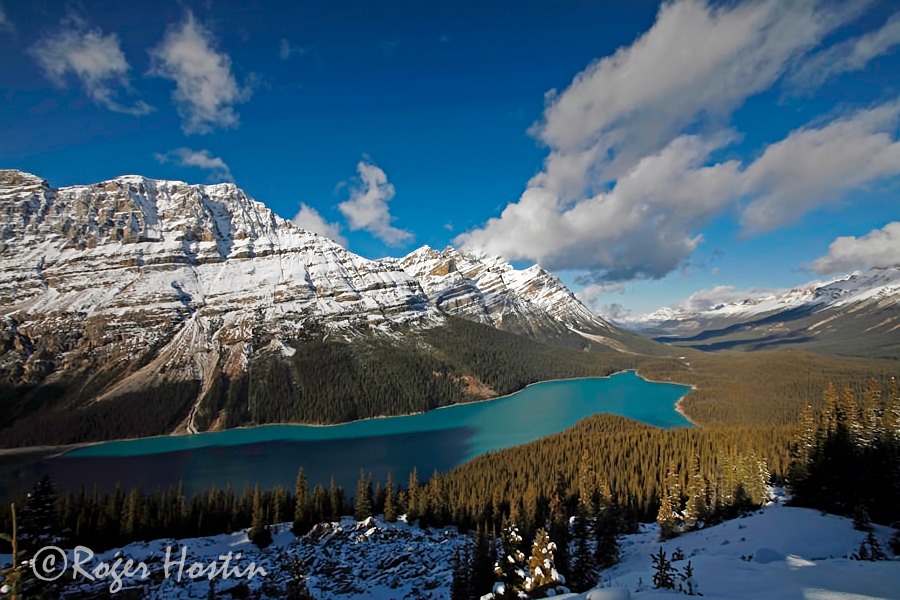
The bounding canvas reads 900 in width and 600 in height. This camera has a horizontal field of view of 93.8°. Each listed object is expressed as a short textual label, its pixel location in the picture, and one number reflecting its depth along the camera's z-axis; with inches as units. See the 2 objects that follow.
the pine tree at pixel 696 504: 1888.5
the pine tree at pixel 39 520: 826.8
